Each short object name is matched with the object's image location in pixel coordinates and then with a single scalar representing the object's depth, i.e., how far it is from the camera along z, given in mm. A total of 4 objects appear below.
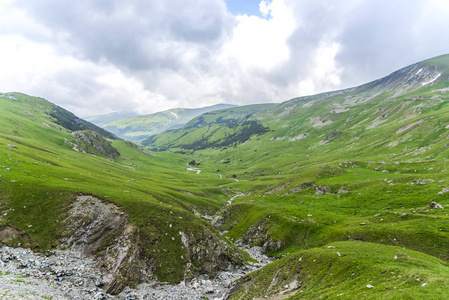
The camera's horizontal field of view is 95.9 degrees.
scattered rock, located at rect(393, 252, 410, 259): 29938
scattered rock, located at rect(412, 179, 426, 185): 68775
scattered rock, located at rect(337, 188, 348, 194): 87869
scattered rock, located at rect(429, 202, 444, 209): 51203
